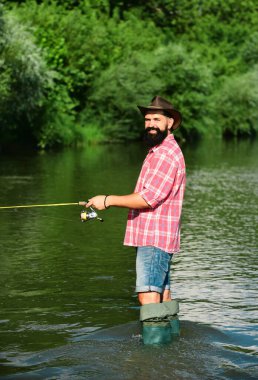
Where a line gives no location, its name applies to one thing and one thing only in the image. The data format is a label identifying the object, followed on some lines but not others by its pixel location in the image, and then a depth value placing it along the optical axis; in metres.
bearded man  7.36
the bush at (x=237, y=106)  60.12
